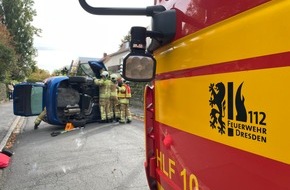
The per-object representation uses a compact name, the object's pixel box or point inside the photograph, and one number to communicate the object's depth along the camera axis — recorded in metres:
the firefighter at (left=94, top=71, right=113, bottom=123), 7.61
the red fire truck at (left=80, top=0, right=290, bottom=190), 0.73
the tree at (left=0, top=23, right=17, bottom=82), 15.97
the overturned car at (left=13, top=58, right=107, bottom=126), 6.90
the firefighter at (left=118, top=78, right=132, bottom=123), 7.84
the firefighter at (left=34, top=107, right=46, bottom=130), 7.17
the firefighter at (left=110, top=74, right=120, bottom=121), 7.80
